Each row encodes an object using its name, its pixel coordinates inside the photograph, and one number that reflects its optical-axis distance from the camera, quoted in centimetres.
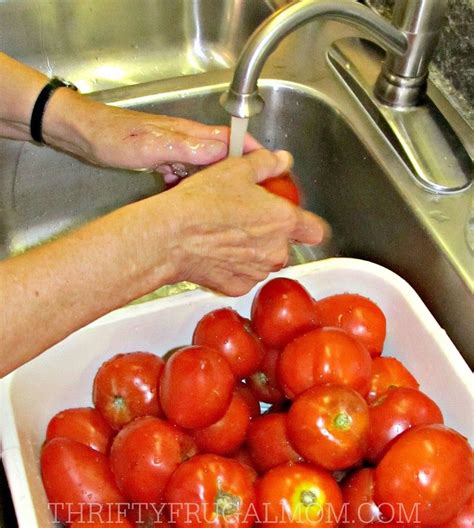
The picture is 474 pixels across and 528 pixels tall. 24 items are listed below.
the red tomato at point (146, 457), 62
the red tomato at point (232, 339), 70
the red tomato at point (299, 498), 59
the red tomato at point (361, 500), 62
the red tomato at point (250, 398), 72
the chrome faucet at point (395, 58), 62
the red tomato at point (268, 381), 74
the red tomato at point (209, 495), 59
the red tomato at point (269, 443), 66
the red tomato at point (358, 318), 73
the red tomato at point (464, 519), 60
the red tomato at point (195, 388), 64
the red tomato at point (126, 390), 68
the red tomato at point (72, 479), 62
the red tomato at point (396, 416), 65
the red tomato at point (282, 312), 72
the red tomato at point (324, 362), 66
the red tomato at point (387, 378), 71
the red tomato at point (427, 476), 58
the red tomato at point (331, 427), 61
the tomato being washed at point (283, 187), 74
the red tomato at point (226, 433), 67
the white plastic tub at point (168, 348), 64
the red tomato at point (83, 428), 68
